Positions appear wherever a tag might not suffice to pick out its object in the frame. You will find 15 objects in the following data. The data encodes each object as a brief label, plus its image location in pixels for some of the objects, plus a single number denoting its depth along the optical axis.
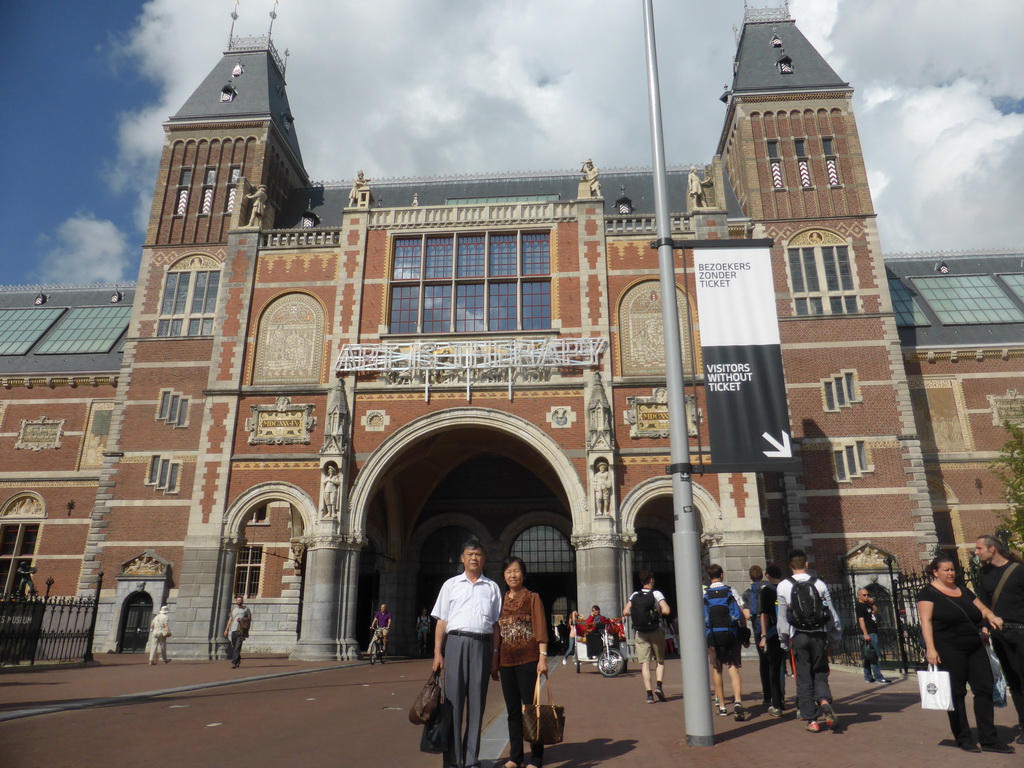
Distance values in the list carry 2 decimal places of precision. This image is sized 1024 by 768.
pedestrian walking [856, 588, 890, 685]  12.41
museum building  21.84
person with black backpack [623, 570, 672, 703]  10.33
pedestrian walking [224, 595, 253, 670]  17.27
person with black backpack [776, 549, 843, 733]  7.63
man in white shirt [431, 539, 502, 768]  5.61
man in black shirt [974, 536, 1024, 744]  6.72
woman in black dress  6.62
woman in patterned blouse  6.24
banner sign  8.12
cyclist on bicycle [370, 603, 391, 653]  20.56
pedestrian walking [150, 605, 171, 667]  18.75
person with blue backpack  8.93
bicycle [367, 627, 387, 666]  20.09
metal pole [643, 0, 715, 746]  6.92
